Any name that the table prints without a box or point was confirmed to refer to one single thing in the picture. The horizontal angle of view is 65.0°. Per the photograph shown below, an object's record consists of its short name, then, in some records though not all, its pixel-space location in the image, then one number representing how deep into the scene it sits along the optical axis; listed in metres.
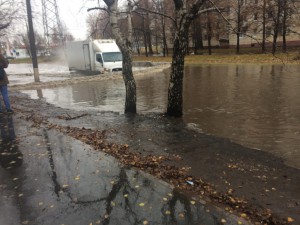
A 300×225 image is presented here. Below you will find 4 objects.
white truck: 20.36
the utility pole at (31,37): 15.42
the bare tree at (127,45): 7.62
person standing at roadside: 8.08
